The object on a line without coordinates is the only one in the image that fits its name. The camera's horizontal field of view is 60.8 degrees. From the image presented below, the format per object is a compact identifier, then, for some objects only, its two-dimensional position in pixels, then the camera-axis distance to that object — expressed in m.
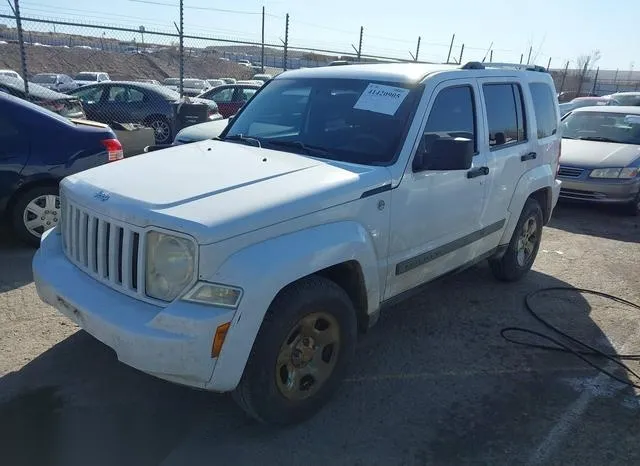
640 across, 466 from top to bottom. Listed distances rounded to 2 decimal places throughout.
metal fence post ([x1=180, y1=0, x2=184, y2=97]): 11.45
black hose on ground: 3.90
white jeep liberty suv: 2.55
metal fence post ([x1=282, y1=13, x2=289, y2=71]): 13.53
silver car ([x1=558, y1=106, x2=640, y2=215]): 8.33
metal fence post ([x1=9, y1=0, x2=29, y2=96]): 9.25
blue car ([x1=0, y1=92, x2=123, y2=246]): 5.32
